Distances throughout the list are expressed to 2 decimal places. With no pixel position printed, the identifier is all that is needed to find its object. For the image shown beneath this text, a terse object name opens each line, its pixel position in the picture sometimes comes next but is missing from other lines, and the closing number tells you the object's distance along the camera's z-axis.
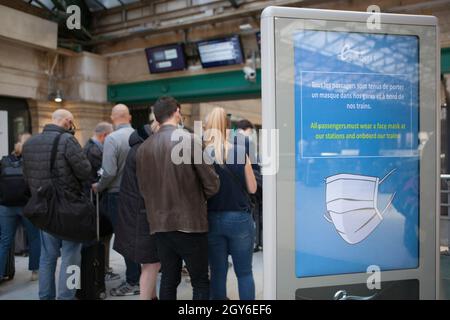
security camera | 6.91
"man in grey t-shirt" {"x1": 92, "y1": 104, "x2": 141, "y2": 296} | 3.46
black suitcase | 3.28
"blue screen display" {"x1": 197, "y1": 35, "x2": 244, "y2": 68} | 7.02
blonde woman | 2.55
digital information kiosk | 1.72
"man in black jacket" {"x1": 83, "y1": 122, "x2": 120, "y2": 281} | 3.45
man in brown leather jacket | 2.37
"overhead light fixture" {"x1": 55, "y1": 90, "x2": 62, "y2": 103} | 7.50
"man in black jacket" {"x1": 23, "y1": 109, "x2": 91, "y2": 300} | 2.94
